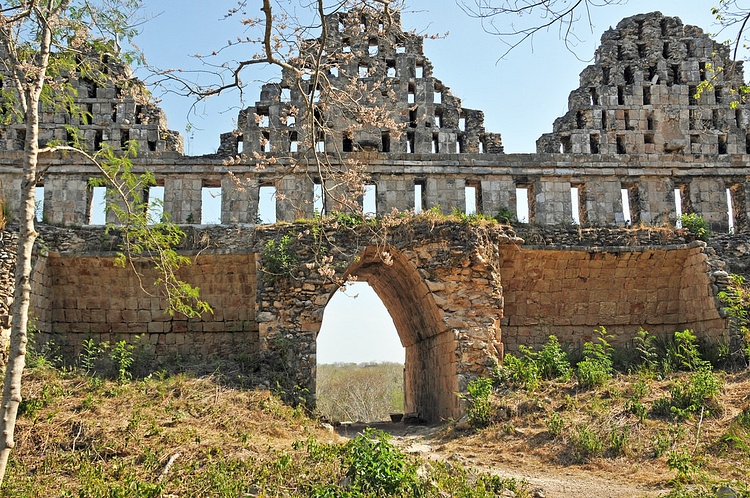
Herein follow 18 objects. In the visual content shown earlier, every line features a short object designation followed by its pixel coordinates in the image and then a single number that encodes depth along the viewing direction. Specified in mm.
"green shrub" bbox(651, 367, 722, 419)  10773
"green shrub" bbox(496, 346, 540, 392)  12398
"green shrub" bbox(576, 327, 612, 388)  12125
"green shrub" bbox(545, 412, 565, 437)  10625
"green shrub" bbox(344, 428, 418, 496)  7969
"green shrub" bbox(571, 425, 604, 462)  9844
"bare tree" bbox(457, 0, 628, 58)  5414
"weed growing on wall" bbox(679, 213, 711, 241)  15750
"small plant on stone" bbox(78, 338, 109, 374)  12534
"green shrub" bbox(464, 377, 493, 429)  11766
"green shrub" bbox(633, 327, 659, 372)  13109
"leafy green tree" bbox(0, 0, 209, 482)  6684
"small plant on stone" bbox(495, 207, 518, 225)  17483
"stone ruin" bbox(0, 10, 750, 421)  13617
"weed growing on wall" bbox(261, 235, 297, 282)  13633
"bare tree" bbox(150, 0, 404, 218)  6477
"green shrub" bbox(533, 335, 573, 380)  12844
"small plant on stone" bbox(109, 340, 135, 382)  12094
